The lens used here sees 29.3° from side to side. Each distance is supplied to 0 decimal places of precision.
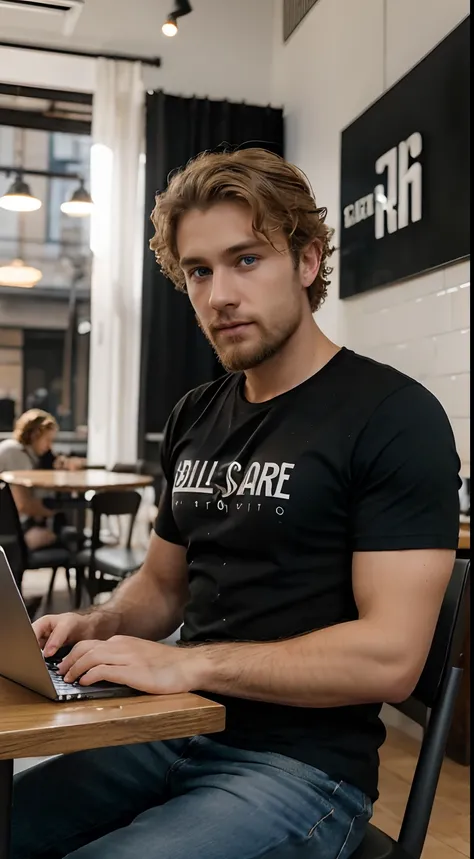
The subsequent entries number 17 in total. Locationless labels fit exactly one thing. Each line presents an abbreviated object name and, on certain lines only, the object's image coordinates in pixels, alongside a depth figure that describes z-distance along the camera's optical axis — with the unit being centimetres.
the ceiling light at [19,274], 584
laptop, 90
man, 99
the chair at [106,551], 405
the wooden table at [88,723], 79
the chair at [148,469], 502
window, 564
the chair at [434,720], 110
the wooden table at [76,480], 426
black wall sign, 293
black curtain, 511
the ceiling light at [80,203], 549
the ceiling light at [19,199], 542
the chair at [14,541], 387
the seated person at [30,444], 496
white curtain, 524
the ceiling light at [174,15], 452
